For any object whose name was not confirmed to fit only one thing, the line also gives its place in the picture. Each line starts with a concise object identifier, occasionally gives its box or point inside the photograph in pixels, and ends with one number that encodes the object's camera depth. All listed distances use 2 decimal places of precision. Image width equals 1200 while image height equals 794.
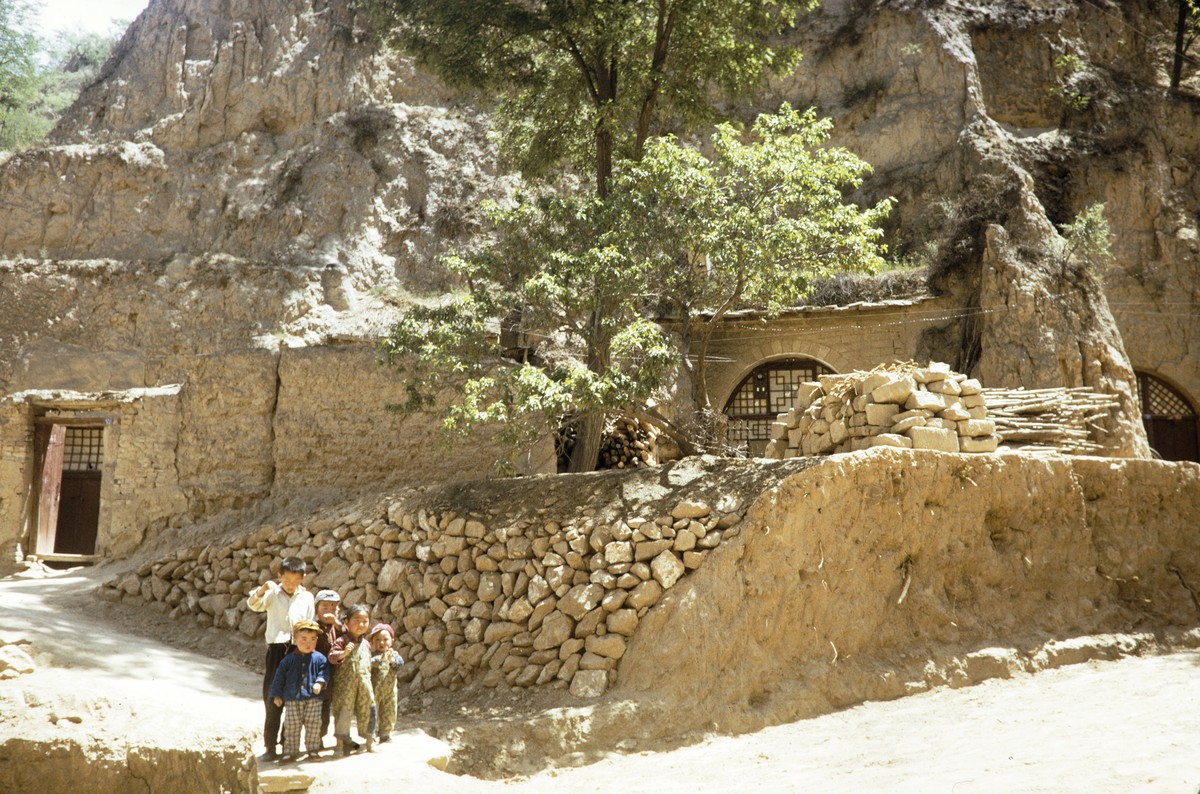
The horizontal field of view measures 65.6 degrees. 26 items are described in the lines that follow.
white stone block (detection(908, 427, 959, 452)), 7.74
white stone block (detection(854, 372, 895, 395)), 8.04
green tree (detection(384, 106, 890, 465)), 8.35
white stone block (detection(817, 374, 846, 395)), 8.64
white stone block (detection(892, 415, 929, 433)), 7.80
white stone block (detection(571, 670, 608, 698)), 6.82
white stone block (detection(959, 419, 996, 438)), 8.10
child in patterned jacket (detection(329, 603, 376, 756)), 5.77
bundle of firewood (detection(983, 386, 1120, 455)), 9.20
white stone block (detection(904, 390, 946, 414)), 7.89
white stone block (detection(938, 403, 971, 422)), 8.02
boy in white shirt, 5.71
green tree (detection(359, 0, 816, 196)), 10.31
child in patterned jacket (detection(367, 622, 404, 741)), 6.08
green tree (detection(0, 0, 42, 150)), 18.77
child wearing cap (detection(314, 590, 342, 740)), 5.86
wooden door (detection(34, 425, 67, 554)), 11.88
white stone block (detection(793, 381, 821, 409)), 8.94
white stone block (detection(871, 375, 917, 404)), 7.96
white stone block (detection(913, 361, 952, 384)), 8.27
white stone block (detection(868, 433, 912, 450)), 7.69
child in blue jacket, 5.65
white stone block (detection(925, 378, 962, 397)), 8.18
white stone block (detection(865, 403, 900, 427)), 7.98
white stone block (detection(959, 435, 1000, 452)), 8.10
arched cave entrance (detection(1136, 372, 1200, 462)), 15.04
